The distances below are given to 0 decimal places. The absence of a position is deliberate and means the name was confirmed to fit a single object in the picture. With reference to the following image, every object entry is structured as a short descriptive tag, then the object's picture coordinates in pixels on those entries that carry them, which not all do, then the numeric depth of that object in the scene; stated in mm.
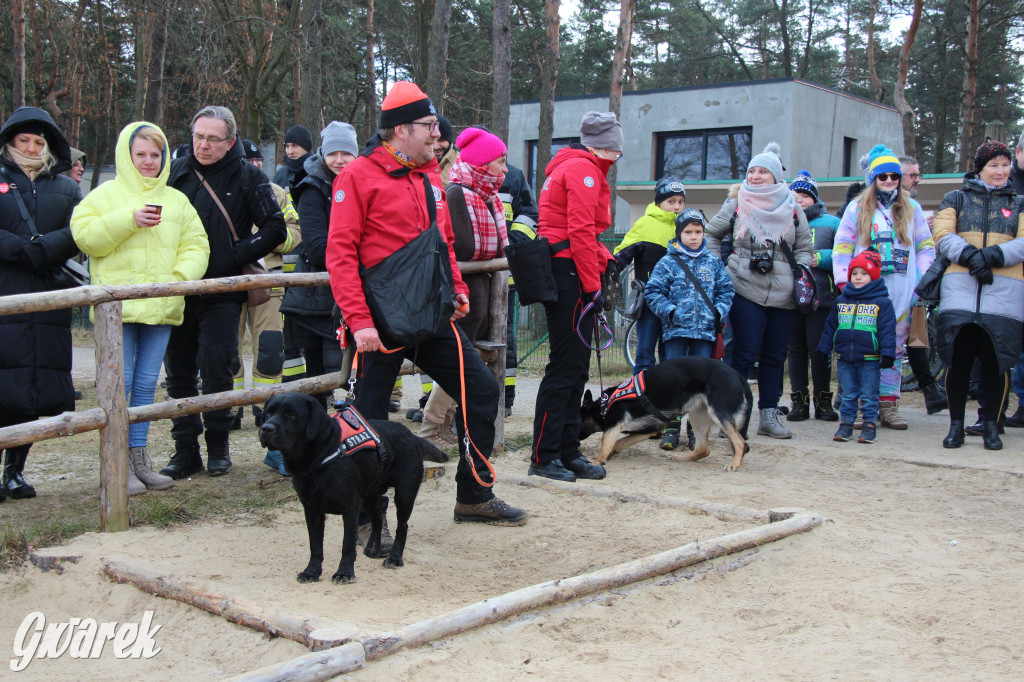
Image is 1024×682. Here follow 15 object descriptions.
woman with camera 7531
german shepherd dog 6684
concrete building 25641
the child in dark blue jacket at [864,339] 7605
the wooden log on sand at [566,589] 3307
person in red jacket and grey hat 5930
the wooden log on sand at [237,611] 3322
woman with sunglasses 7879
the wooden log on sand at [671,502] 5219
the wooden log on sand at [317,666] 2982
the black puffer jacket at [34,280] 5145
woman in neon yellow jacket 5246
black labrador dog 3843
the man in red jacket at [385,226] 4414
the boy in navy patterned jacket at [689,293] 7254
